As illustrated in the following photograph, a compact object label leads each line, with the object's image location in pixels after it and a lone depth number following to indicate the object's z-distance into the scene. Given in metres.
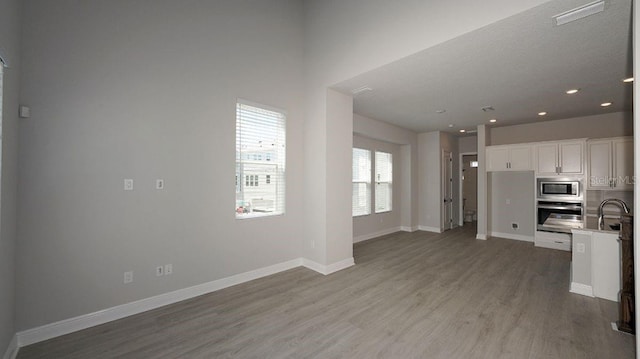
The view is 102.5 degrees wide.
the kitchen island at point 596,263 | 3.08
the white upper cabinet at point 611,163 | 4.76
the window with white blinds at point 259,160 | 3.72
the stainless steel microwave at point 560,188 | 5.30
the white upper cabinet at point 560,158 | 5.27
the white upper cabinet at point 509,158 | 5.91
